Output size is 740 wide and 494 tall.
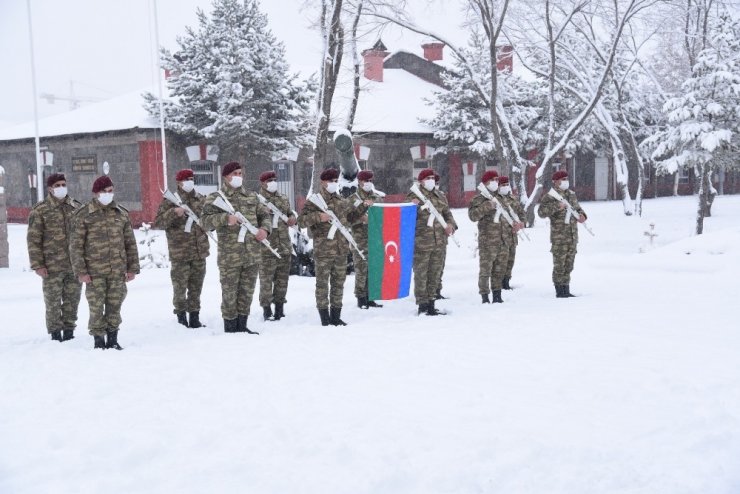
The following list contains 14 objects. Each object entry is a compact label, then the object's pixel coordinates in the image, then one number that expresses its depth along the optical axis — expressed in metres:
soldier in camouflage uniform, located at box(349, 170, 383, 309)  8.87
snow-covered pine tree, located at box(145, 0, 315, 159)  20.36
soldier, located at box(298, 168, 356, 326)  7.50
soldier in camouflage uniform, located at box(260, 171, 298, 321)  7.89
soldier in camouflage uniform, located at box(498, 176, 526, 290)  8.95
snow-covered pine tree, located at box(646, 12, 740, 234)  16.33
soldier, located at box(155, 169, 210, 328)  7.35
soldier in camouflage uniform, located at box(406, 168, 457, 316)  8.17
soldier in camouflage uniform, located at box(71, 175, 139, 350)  6.31
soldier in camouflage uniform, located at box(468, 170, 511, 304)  8.73
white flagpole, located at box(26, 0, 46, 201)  18.28
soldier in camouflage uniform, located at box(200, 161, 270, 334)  7.01
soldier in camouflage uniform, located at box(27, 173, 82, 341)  6.62
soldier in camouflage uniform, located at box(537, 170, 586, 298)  8.92
